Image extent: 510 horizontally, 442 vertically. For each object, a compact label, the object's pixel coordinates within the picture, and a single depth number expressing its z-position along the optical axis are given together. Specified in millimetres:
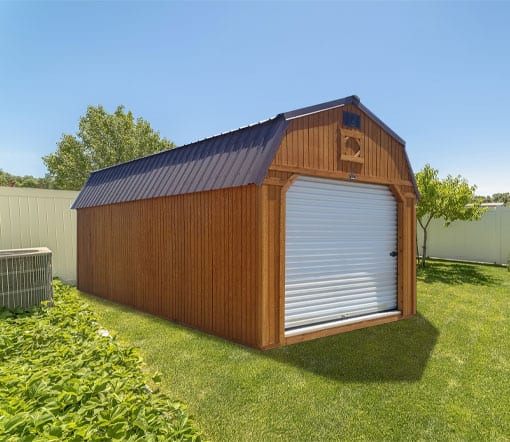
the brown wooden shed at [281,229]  4562
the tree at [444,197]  11750
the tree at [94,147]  26312
